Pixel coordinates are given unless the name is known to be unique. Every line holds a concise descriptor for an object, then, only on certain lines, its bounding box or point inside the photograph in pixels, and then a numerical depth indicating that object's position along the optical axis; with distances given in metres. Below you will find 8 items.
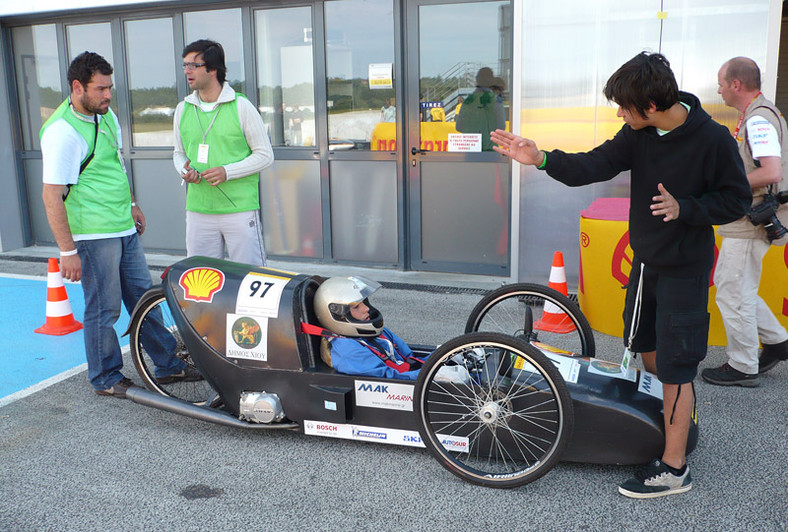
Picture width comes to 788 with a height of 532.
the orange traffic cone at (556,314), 5.33
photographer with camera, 4.00
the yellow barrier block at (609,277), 4.87
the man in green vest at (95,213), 3.97
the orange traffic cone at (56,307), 5.69
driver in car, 3.53
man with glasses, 4.56
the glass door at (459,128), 6.88
